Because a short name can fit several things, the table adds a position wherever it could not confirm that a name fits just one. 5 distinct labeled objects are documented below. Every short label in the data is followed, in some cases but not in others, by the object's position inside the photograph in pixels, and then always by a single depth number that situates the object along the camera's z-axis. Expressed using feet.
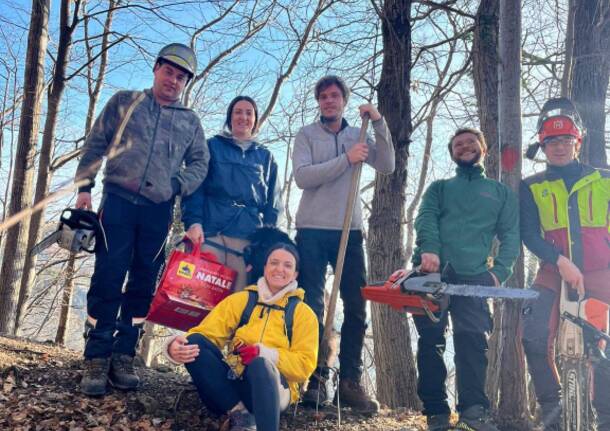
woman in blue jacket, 11.75
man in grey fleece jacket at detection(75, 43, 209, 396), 10.97
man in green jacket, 10.50
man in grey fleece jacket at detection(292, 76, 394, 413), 11.88
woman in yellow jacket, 9.02
